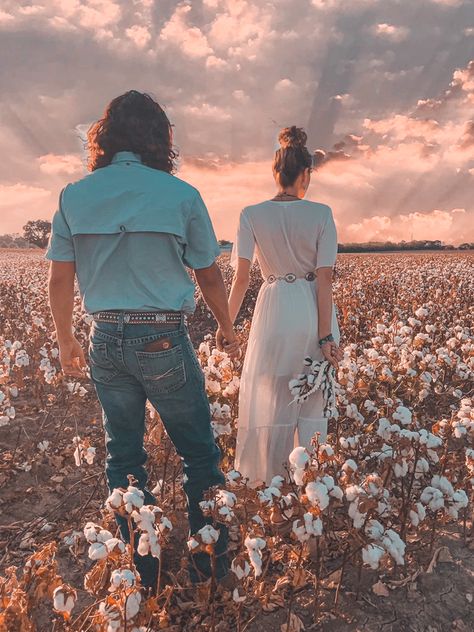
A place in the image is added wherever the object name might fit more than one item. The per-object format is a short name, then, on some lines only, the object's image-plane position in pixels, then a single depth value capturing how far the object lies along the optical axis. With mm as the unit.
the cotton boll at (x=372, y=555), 2201
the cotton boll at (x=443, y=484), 2707
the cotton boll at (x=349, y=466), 2309
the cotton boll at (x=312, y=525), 2100
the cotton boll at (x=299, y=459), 2148
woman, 3119
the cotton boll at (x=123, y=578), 1914
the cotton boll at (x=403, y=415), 3076
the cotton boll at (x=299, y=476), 2172
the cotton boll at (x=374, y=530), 2328
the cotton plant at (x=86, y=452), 4223
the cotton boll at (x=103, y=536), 2043
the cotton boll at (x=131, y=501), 2027
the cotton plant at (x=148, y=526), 2033
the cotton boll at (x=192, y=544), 2236
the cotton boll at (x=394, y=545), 2222
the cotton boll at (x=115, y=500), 2037
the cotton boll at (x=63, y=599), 1891
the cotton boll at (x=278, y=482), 2418
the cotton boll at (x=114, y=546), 1974
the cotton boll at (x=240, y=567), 2236
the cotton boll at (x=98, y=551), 1913
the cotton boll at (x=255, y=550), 2109
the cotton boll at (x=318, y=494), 2088
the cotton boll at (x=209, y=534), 2209
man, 2230
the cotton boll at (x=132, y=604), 1968
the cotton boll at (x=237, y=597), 2379
